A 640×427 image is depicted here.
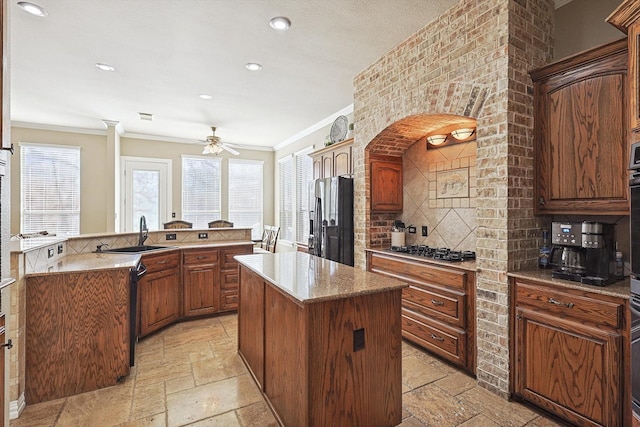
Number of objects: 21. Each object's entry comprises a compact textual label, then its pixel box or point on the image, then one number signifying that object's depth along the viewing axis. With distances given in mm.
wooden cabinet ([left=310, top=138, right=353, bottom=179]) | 4055
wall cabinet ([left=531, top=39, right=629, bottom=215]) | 1925
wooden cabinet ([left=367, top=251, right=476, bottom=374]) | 2559
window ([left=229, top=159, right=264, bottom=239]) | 7508
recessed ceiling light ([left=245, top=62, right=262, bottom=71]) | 3455
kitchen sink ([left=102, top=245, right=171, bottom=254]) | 3479
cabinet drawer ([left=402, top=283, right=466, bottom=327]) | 2603
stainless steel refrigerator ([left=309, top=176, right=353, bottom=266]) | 3836
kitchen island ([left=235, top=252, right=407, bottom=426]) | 1606
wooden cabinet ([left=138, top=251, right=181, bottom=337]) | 3250
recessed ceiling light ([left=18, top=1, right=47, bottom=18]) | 2437
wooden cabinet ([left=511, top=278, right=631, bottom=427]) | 1732
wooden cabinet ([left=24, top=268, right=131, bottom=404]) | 2236
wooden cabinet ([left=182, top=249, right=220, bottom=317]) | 3762
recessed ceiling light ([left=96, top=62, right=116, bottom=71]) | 3484
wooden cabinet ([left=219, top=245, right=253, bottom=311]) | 3973
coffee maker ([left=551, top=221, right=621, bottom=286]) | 1899
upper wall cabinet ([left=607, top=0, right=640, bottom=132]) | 1561
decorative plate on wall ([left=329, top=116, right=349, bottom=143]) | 4529
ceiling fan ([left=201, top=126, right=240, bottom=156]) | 5578
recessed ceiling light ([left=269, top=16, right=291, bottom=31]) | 2638
